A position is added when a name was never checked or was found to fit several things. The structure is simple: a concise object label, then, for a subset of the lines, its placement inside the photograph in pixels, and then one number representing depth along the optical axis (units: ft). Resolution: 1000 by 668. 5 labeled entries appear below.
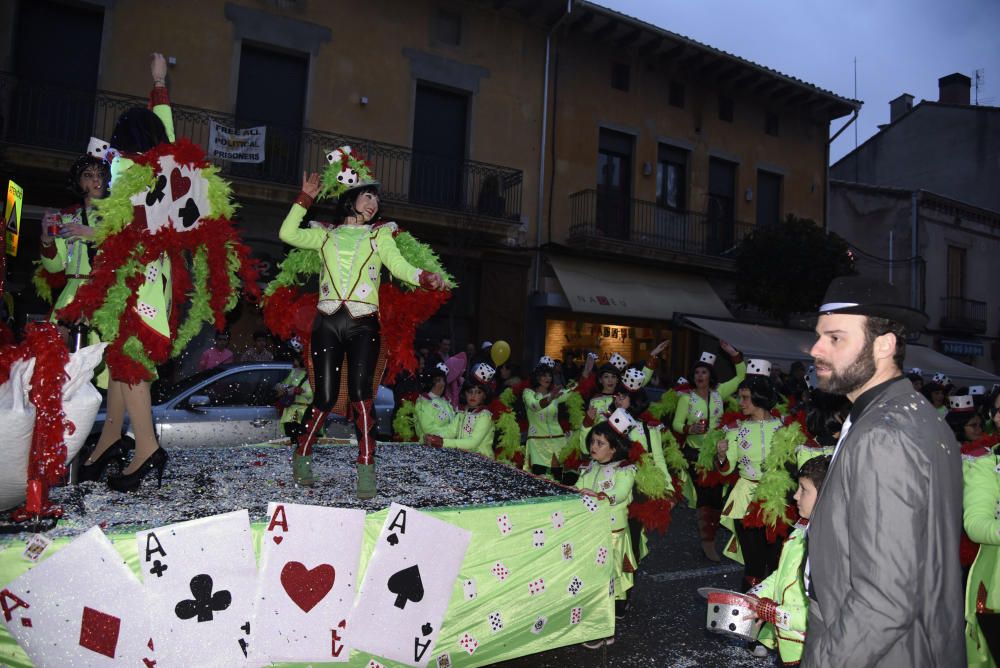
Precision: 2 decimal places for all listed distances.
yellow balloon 39.19
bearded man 5.21
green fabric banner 10.87
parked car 22.24
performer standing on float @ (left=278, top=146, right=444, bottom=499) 12.62
